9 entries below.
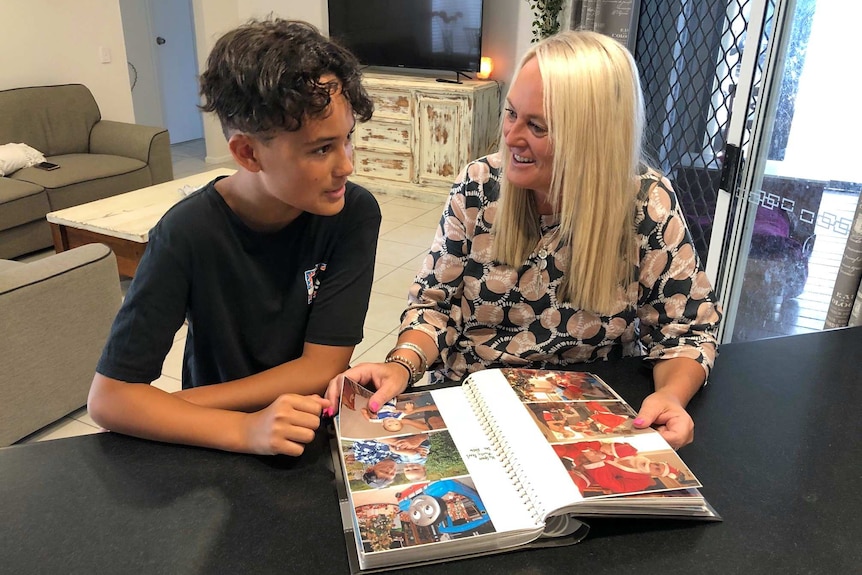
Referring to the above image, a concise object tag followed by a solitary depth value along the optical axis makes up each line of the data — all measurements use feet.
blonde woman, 3.29
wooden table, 8.92
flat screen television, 14.79
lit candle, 15.24
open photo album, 2.13
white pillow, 11.45
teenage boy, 2.69
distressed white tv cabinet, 14.69
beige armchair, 6.01
